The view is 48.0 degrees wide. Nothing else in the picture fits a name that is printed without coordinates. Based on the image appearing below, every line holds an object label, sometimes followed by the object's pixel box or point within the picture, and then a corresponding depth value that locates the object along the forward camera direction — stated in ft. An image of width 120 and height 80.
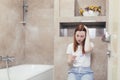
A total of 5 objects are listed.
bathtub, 5.97
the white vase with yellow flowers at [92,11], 5.82
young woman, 4.89
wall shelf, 5.73
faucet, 6.45
